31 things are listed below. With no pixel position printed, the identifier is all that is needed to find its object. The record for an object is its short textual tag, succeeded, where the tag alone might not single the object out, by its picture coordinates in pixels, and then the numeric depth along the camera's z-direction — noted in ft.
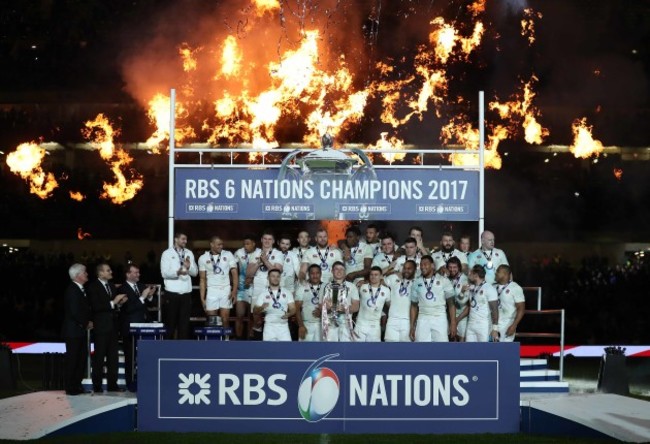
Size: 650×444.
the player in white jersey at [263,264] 56.34
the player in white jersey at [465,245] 56.80
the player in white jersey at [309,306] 53.59
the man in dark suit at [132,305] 52.37
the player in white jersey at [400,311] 53.26
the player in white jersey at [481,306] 52.70
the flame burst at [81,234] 102.63
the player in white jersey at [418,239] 56.24
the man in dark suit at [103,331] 50.24
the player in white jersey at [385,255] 56.44
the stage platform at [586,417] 42.83
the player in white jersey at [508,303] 53.16
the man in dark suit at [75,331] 49.73
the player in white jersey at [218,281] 56.65
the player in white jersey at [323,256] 56.03
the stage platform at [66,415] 43.14
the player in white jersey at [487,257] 55.67
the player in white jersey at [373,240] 58.29
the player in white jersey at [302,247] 56.65
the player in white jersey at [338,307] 51.42
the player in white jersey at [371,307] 52.19
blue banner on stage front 45.06
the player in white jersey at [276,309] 52.70
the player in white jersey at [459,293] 52.95
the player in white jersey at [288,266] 57.16
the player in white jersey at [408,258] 54.75
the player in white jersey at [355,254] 57.62
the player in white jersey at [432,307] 52.80
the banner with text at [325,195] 54.44
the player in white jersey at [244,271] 58.03
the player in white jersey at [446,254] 56.44
